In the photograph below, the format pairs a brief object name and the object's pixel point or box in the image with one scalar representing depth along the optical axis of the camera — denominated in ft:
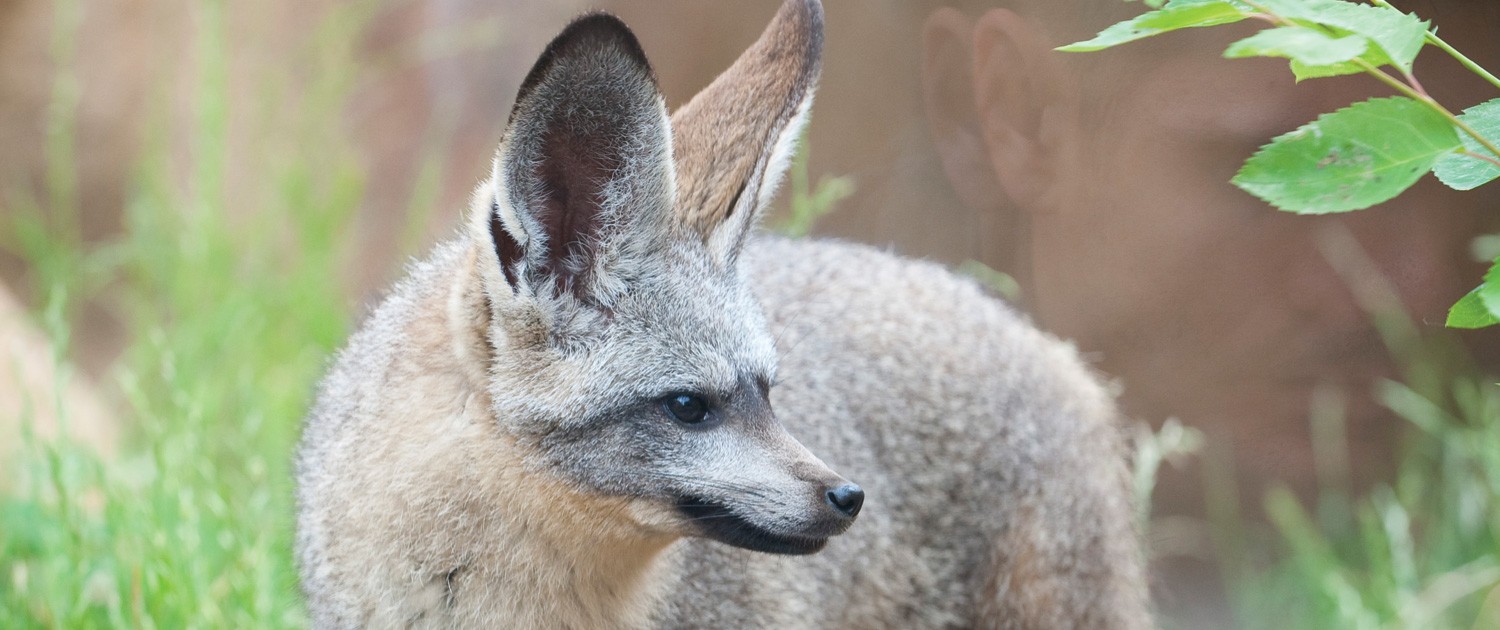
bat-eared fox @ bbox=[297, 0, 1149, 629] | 15.14
